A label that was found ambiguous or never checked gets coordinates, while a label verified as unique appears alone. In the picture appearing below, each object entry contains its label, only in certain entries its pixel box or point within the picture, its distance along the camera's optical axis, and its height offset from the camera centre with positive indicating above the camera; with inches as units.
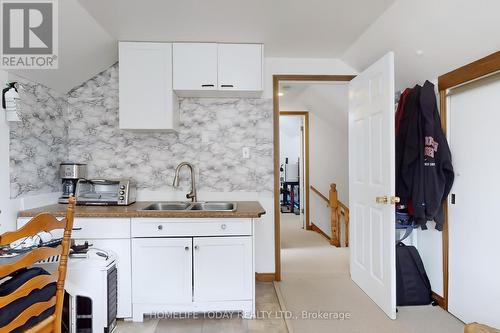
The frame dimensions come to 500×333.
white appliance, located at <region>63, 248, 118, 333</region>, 78.5 -34.0
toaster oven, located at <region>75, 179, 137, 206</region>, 102.1 -8.6
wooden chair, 41.1 -16.3
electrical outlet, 120.0 +5.7
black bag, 100.3 -39.1
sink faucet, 110.0 -7.3
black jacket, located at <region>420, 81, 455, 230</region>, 89.7 +1.5
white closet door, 78.3 -11.4
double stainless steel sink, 108.9 -14.3
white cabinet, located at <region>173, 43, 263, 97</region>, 106.4 +35.4
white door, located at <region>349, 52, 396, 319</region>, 88.9 -5.1
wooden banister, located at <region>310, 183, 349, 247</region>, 179.8 -30.8
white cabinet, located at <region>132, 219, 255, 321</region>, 88.9 -30.7
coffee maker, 104.3 -3.3
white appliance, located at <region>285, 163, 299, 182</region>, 335.9 -6.9
